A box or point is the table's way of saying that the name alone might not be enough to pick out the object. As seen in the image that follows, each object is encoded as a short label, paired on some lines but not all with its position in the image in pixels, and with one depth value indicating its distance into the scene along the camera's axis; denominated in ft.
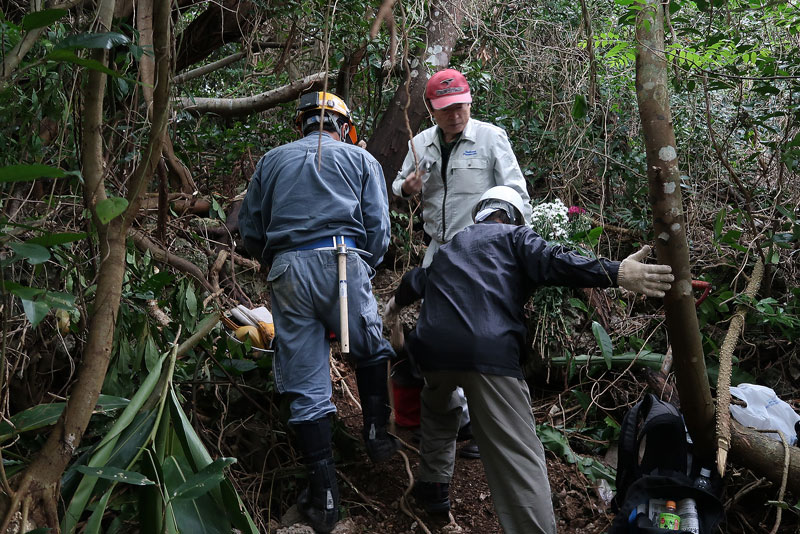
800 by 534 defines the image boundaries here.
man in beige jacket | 13.67
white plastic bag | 11.12
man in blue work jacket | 11.17
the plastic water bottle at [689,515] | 9.49
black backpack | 9.63
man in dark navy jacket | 9.86
